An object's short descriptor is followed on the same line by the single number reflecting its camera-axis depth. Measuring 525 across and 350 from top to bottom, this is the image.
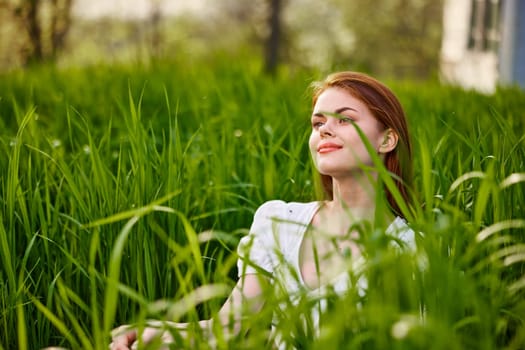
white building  8.17
